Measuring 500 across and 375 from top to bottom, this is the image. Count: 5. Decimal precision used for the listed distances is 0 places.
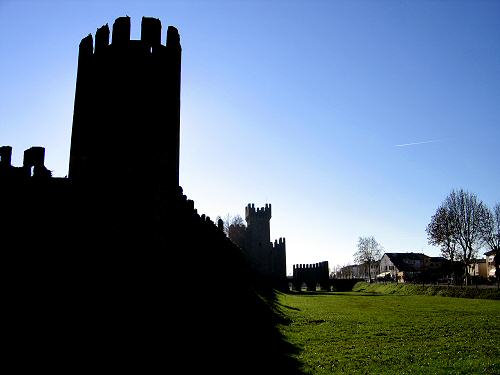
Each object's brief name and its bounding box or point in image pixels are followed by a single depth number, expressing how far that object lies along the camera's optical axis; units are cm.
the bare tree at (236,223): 9812
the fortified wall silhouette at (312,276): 9419
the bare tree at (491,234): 6456
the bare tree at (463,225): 6406
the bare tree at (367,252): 10962
